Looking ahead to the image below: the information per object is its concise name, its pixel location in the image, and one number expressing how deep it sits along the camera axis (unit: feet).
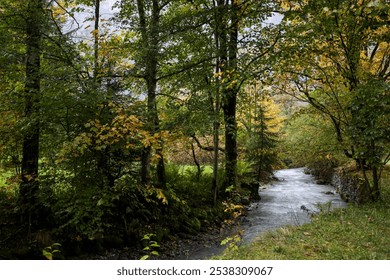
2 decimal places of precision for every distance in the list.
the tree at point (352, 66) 20.27
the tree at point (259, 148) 52.79
